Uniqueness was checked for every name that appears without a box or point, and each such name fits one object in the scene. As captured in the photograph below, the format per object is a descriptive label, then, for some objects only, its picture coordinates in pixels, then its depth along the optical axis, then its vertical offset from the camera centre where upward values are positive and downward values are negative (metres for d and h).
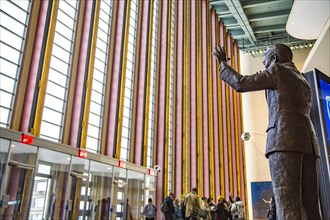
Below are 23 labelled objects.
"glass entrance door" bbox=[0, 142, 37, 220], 10.73 +0.69
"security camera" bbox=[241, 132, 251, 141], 28.09 +6.13
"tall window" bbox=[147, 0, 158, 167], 19.39 +7.25
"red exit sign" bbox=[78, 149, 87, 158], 13.80 +2.12
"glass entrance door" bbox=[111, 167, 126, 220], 15.70 +0.52
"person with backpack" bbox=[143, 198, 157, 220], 12.94 -0.13
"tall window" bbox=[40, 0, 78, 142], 13.26 +5.41
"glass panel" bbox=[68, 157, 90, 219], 13.34 +0.78
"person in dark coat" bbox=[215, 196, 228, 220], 12.59 -0.08
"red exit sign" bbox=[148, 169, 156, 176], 18.35 +1.92
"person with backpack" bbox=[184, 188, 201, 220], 11.48 +0.13
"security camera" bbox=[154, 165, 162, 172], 18.97 +2.20
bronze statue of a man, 2.90 +0.66
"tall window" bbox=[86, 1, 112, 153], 15.45 +6.09
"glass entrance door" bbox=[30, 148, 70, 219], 11.85 +0.69
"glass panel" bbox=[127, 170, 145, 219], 16.81 +0.64
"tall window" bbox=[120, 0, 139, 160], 17.55 +6.58
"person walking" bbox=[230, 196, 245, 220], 12.56 -0.03
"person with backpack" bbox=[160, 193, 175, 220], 12.08 +0.00
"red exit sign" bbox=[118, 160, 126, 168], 16.02 +2.02
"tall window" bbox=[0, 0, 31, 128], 11.49 +5.43
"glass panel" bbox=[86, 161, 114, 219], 14.43 +0.67
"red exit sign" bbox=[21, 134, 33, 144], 11.36 +2.17
